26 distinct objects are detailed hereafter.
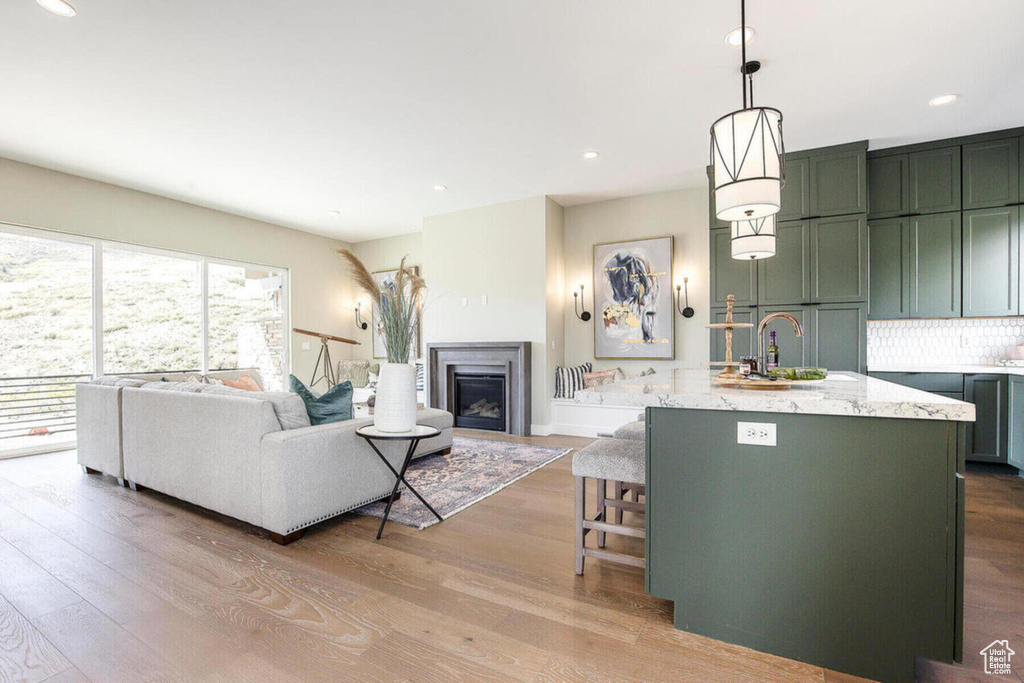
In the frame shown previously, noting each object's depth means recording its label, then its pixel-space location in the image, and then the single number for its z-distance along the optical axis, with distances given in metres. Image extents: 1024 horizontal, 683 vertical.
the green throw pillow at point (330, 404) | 2.78
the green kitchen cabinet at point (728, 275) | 4.26
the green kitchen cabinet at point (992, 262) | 3.72
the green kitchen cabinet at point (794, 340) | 4.05
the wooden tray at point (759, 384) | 1.77
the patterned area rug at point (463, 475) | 2.90
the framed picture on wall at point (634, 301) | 5.23
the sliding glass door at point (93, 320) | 4.38
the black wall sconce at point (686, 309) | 5.10
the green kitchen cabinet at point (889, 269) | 4.05
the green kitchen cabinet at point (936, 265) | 3.89
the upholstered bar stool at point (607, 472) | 1.97
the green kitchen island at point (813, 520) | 1.36
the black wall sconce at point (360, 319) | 7.65
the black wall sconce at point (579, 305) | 5.68
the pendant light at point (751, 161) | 1.68
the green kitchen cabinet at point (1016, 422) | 3.46
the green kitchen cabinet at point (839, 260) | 3.88
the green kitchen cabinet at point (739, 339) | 4.27
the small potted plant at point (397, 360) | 2.54
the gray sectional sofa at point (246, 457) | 2.44
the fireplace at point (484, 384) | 5.37
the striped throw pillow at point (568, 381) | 5.38
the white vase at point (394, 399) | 2.55
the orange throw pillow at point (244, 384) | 4.38
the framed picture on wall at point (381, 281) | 7.22
